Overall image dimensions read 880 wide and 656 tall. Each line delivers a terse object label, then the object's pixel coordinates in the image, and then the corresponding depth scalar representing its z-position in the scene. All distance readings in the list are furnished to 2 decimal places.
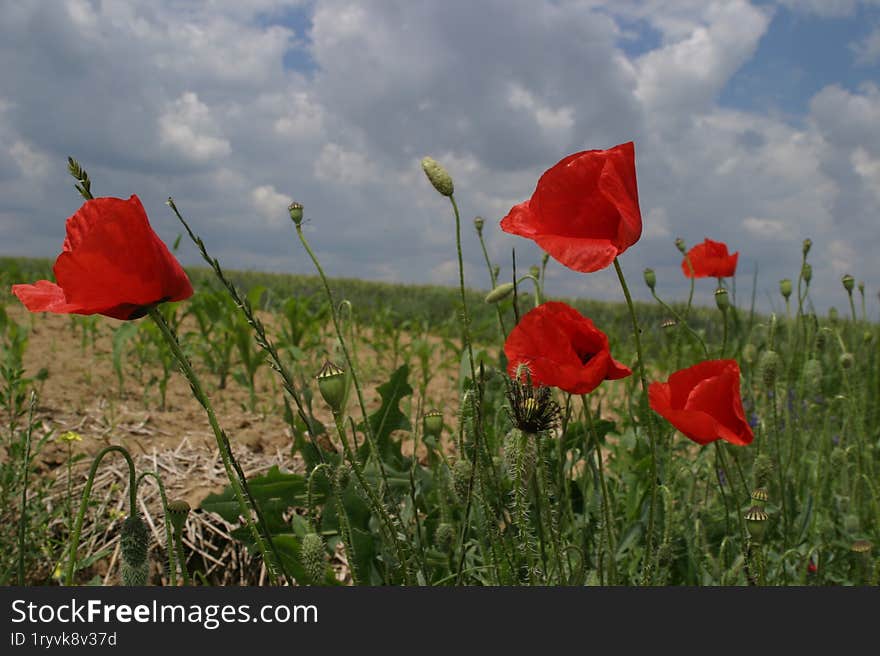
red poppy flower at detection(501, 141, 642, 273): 0.34
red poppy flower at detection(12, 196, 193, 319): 0.32
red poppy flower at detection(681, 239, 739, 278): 0.74
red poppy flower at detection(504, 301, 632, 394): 0.37
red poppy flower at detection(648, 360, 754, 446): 0.38
